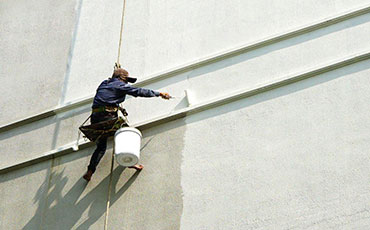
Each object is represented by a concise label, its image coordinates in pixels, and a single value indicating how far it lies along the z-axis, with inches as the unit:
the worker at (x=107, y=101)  350.6
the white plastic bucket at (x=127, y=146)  335.3
